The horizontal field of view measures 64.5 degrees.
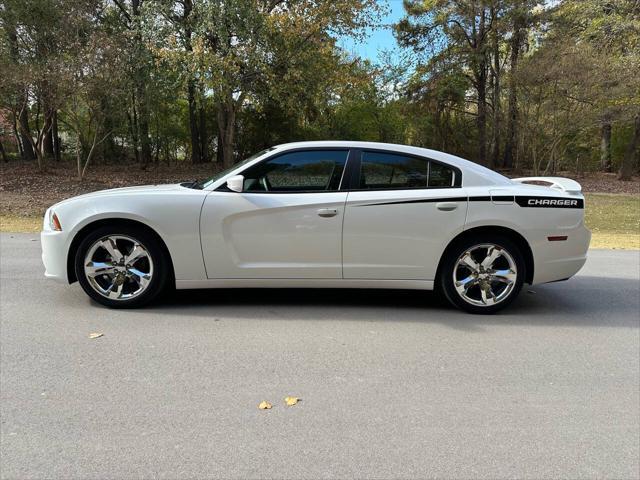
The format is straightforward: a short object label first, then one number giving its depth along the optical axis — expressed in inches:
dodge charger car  182.9
